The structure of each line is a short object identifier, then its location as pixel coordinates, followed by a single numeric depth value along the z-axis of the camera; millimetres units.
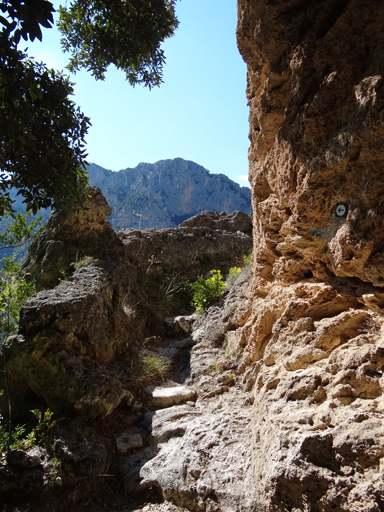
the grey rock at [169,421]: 3730
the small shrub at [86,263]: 6117
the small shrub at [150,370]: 4957
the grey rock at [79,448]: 3324
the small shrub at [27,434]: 3229
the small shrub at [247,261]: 7280
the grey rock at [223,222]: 12367
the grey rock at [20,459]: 3020
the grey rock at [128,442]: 3742
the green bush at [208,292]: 6953
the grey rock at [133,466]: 3285
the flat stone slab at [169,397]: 4496
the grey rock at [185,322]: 6756
